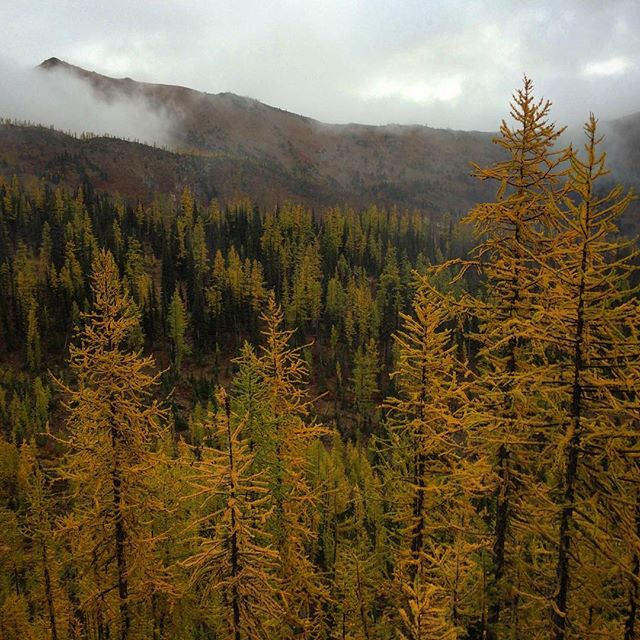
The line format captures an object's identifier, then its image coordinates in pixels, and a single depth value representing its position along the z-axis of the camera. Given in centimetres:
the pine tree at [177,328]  9094
